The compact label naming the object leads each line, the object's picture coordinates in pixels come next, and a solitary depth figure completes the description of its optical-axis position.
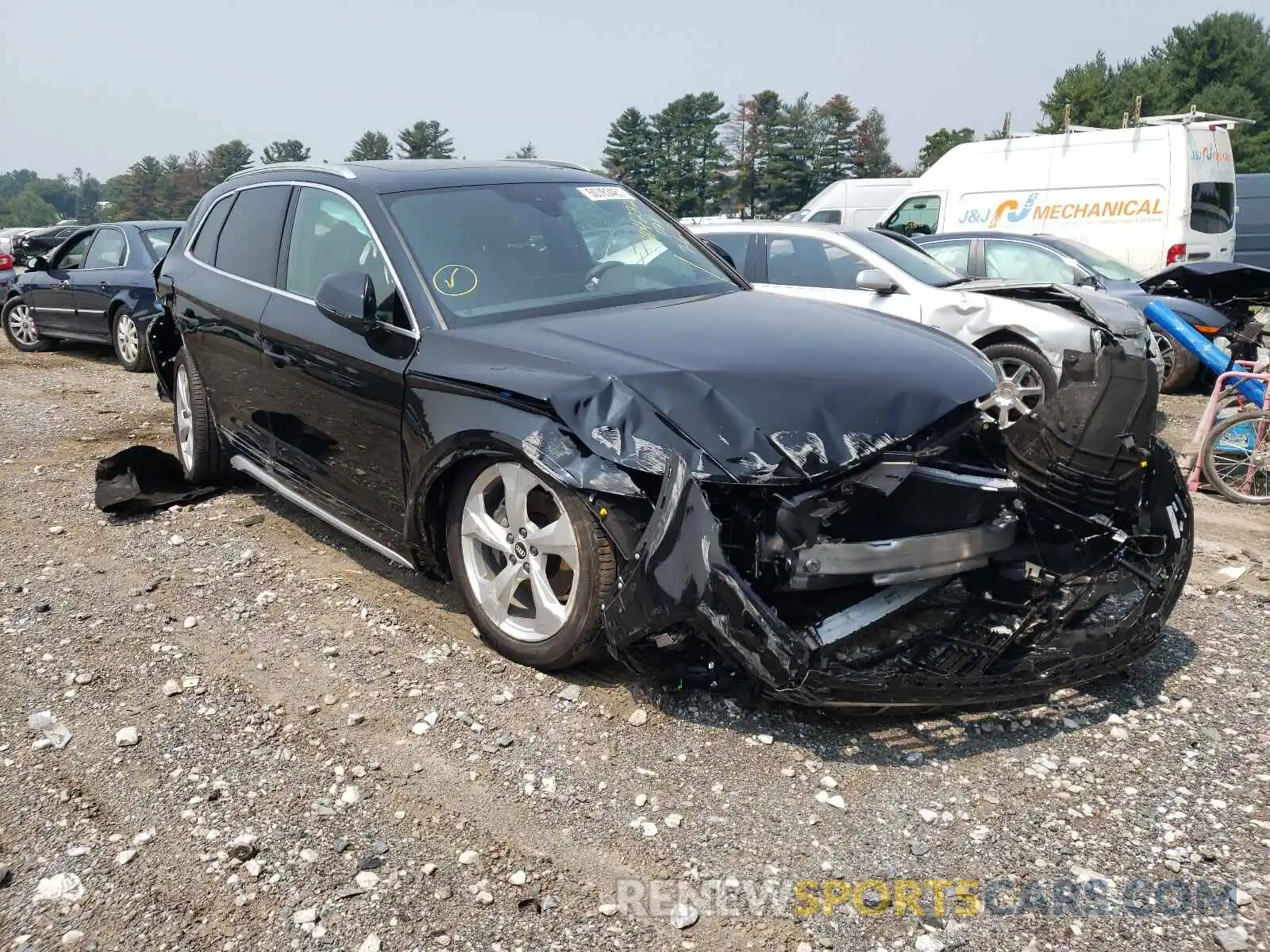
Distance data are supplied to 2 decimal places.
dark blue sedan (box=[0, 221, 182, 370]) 11.22
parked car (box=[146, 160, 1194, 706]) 3.18
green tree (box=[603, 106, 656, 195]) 80.50
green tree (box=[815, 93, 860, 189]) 77.44
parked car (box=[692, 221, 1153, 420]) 8.02
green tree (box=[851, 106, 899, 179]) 80.12
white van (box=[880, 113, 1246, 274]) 13.02
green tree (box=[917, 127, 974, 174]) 70.25
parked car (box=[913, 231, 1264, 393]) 9.85
